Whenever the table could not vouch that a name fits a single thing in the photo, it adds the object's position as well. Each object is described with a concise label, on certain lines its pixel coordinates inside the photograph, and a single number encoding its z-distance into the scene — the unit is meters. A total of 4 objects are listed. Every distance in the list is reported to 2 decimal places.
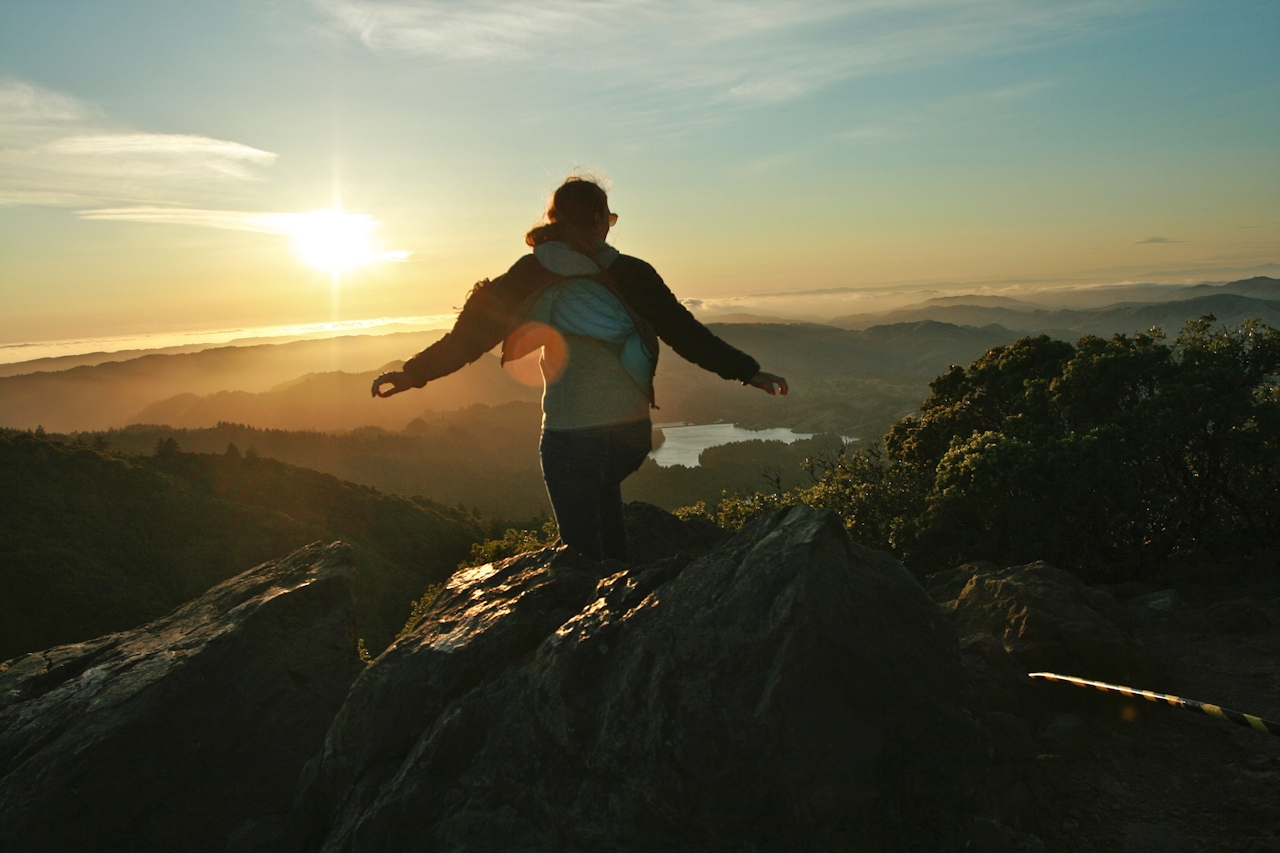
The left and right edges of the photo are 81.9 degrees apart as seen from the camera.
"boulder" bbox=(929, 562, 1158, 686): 5.83
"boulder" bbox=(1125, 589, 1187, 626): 7.53
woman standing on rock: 4.25
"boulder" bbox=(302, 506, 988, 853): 3.04
